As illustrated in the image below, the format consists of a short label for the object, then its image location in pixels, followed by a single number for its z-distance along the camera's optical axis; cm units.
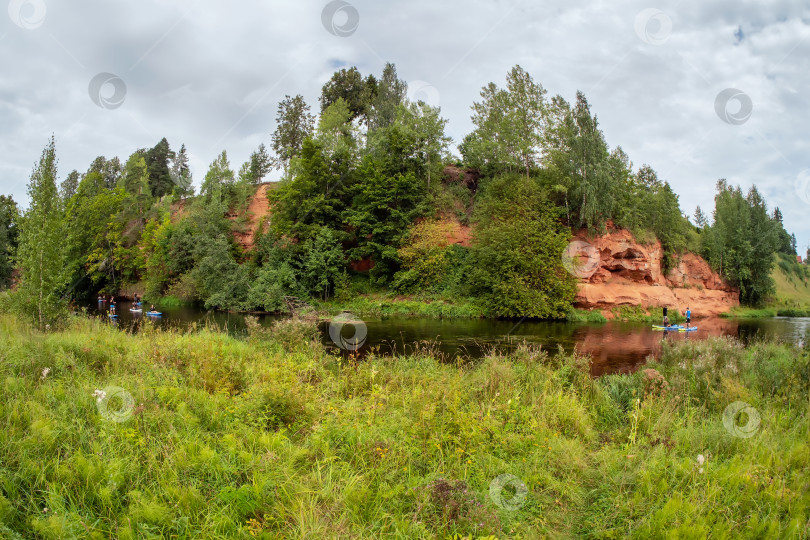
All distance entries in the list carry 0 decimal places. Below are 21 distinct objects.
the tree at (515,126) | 3594
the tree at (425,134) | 3750
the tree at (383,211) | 3566
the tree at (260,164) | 5386
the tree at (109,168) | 7631
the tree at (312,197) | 3612
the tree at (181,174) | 6118
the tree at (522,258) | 2988
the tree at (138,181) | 5516
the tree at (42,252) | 1055
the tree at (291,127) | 5106
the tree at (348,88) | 4950
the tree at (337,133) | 3822
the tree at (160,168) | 6656
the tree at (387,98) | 4500
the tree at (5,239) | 3577
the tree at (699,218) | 5774
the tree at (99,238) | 4781
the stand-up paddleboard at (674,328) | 2503
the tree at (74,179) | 7274
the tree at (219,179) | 4719
